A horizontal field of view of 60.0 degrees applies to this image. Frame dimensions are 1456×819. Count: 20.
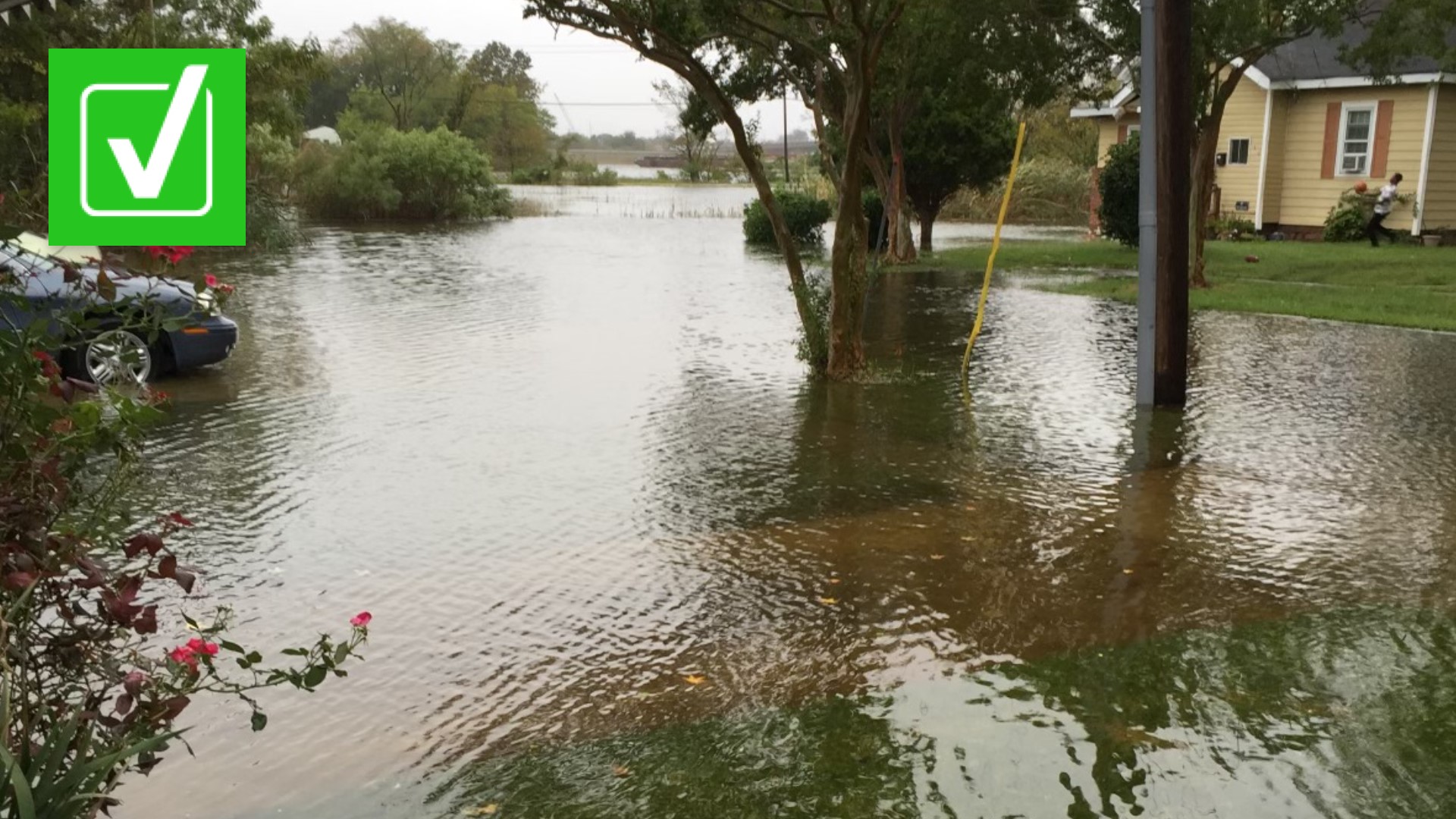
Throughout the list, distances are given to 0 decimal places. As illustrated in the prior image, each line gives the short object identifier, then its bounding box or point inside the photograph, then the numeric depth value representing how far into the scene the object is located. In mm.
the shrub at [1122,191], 26266
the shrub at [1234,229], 29938
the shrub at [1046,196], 45844
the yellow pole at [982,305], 12180
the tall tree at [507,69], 104875
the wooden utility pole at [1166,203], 10477
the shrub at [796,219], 31891
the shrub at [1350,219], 27609
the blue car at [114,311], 3283
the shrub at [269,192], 29891
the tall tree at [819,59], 10992
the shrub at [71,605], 2744
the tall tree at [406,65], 89375
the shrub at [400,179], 43438
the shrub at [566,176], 81812
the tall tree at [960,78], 17969
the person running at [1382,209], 26219
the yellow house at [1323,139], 27109
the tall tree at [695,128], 20438
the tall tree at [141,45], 20531
